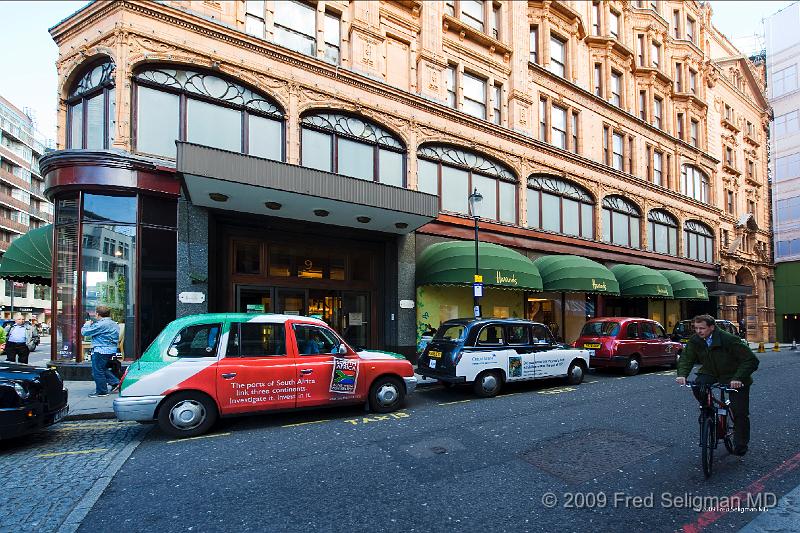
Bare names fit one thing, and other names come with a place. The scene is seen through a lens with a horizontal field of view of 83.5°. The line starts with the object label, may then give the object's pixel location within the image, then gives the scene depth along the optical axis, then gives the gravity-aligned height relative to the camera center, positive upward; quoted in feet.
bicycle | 16.34 -5.29
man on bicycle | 17.13 -3.07
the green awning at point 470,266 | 49.96 +2.27
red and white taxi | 21.88 -4.41
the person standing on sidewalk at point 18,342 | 40.98 -4.79
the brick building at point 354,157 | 38.60 +15.28
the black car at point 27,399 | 18.76 -4.81
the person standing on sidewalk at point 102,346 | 30.76 -3.95
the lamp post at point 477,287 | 44.29 -0.09
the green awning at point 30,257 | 43.06 +3.19
